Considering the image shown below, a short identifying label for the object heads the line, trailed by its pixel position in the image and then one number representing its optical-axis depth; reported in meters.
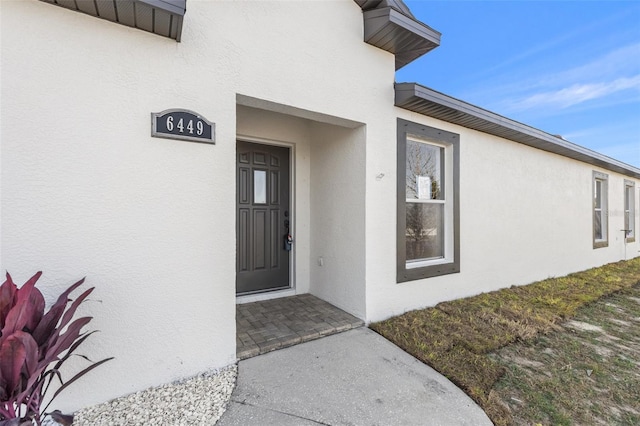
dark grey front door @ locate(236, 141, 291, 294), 4.05
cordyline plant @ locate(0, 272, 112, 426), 1.29
